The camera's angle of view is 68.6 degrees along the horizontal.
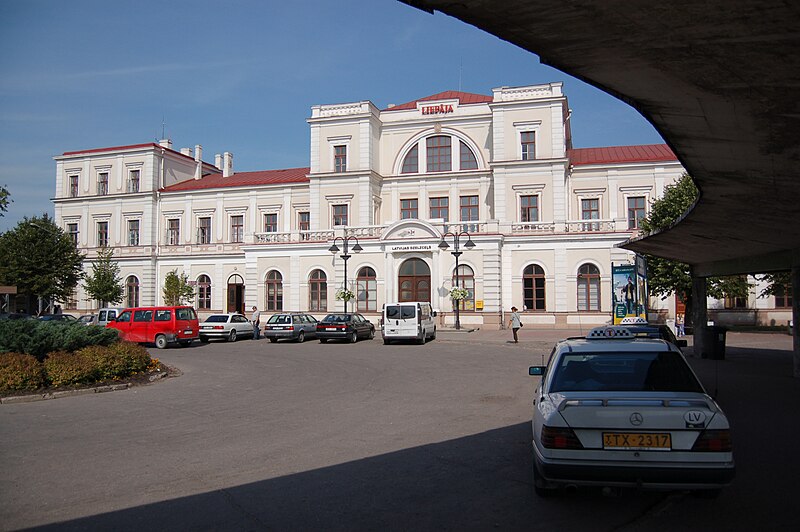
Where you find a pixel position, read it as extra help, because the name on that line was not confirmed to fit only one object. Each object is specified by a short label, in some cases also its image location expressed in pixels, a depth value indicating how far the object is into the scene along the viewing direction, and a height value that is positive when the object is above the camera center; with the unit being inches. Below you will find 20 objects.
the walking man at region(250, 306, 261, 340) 1301.7 -100.2
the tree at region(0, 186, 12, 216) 959.0 +144.8
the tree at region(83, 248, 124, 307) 1913.4 +8.4
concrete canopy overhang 154.1 +67.6
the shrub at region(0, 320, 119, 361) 549.6 -50.1
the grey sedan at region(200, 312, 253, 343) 1205.1 -89.3
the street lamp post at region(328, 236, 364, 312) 1464.1 +91.3
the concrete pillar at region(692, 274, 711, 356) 815.1 -47.5
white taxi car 195.2 -54.0
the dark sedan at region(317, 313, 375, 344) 1150.3 -87.3
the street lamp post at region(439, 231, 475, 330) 1403.8 +91.8
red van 1074.7 -73.9
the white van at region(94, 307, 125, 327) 1176.9 -60.4
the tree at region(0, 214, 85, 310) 1782.7 +83.3
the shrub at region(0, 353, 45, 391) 488.7 -73.1
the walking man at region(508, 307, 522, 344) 1088.2 -76.1
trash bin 772.0 -81.5
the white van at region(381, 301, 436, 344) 1107.3 -73.9
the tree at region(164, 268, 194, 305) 1929.1 -13.3
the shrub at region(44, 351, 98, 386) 518.6 -74.1
